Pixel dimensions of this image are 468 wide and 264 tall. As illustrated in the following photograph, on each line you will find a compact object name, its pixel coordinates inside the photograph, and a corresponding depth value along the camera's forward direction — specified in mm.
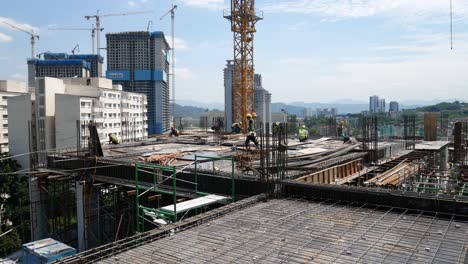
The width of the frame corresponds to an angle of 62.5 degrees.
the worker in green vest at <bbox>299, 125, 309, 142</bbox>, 33034
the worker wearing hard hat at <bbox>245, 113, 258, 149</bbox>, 23156
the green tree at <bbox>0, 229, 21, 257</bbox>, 33969
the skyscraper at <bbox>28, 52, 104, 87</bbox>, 109125
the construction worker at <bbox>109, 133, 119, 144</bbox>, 31328
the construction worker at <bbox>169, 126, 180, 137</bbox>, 41281
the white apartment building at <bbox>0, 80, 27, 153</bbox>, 65750
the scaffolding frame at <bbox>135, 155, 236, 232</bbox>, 13844
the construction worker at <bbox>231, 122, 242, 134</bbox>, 37625
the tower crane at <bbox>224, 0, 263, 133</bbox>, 45875
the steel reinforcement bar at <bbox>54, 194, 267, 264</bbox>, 8438
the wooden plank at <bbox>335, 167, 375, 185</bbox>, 19447
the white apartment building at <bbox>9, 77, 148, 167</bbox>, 56375
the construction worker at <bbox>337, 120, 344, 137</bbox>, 33306
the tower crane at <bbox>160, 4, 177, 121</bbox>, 122188
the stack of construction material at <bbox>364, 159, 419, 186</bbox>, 18223
